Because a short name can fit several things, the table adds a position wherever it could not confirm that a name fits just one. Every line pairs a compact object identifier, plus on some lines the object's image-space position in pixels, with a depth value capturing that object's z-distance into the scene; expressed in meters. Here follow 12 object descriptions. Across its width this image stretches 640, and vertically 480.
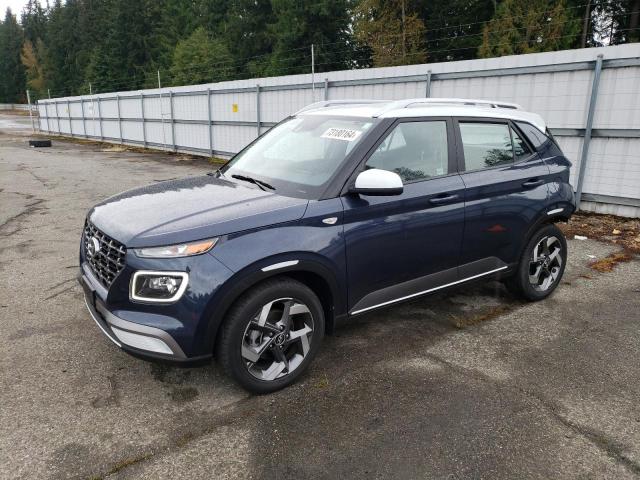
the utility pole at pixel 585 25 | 27.66
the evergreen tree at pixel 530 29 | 26.94
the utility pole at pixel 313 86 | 12.71
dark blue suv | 2.80
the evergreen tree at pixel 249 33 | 50.56
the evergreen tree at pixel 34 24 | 100.31
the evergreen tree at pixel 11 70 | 96.75
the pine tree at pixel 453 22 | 34.06
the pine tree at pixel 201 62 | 49.59
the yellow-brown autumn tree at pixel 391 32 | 31.30
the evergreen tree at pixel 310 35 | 40.84
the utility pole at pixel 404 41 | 30.69
